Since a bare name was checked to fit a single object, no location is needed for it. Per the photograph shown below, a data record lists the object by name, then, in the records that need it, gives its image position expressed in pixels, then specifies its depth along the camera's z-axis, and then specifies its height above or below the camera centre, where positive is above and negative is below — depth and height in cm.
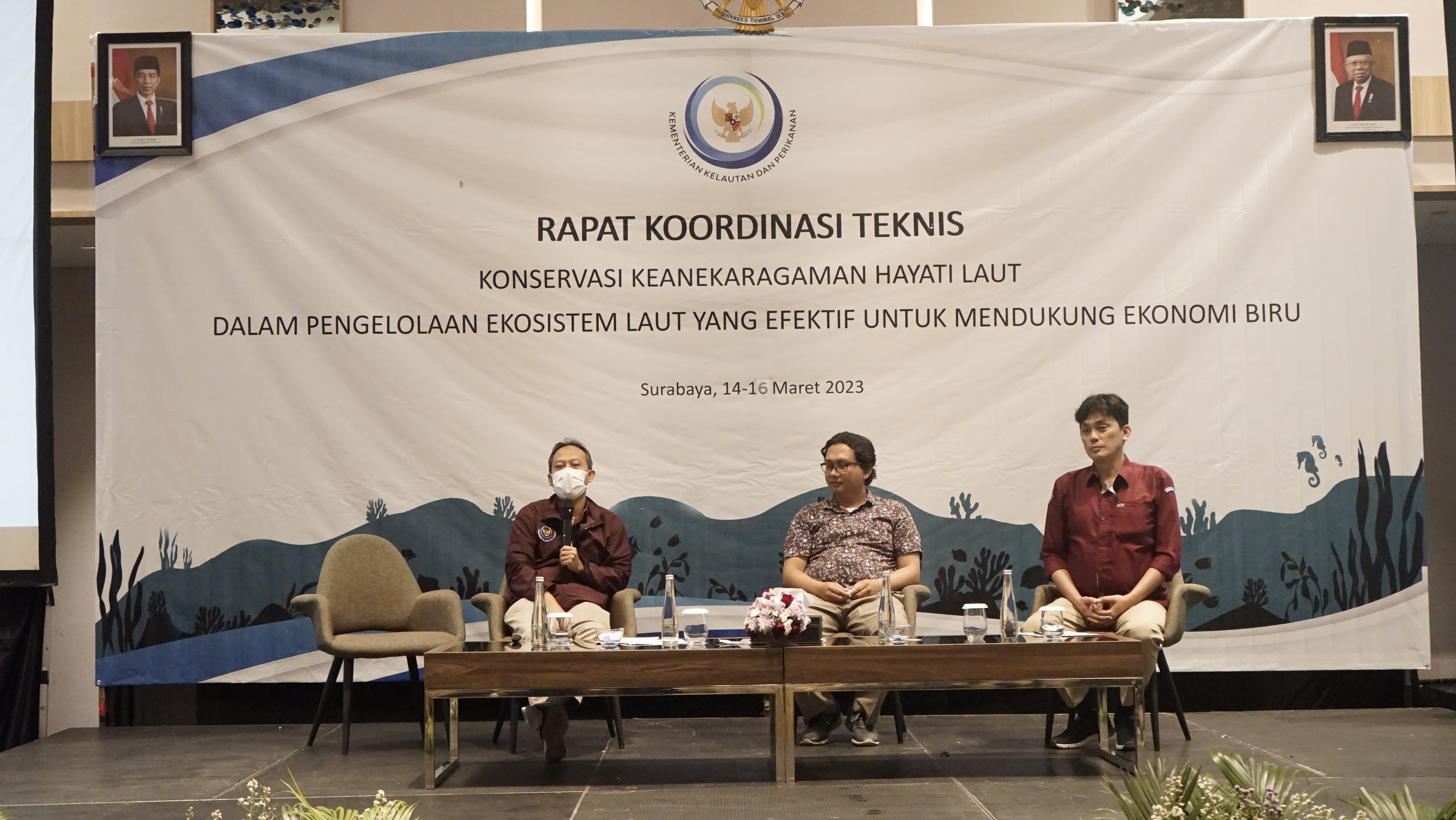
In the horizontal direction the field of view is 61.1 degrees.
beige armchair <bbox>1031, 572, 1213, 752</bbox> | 420 -69
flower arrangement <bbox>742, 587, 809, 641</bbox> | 368 -61
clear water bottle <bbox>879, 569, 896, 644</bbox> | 380 -62
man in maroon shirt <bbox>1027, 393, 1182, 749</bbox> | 425 -46
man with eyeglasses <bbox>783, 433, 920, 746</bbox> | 439 -50
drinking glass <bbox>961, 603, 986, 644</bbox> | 375 -65
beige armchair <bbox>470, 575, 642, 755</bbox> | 441 -71
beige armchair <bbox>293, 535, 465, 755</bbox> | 442 -71
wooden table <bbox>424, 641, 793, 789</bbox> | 360 -75
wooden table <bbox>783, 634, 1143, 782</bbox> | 363 -75
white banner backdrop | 505 +42
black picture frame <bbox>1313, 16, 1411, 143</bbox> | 507 +132
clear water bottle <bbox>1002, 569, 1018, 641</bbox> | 377 -63
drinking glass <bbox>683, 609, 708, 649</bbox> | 381 -65
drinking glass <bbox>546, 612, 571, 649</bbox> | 378 -67
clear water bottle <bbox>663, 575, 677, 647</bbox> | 385 -61
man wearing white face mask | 450 -49
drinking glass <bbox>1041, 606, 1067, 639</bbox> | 380 -67
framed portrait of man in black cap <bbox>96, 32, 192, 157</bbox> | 510 +138
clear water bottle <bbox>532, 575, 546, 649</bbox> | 377 -61
